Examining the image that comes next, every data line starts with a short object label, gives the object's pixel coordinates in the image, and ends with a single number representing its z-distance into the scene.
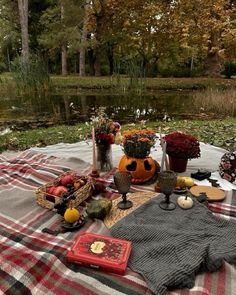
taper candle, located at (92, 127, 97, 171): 2.16
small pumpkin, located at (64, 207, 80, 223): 1.65
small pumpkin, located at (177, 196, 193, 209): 1.74
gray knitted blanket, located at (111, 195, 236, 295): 1.27
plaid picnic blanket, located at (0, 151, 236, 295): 1.25
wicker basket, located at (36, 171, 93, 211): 1.85
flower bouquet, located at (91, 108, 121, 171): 2.31
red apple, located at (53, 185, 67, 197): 1.87
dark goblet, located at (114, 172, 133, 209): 1.74
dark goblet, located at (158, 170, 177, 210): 1.67
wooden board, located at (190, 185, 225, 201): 1.94
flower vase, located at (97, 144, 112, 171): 2.41
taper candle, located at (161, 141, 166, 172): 2.07
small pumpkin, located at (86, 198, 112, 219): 1.72
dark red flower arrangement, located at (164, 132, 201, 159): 2.26
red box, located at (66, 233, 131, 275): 1.30
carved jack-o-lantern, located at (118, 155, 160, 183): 2.18
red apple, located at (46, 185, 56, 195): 1.91
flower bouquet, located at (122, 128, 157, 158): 2.14
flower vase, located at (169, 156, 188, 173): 2.37
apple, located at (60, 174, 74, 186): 1.99
